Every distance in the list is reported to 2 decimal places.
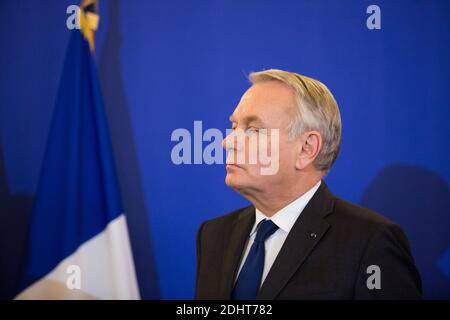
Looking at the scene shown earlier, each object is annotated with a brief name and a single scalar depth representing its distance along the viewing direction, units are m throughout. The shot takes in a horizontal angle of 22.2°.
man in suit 1.88
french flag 2.29
